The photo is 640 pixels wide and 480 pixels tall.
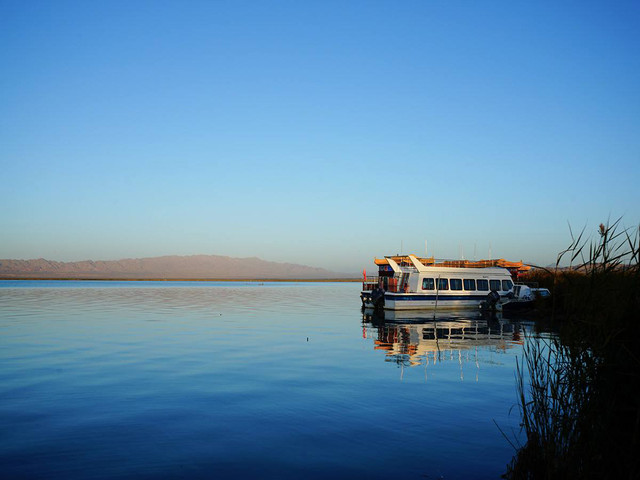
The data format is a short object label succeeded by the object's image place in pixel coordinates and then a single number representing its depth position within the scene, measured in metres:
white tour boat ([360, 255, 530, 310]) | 45.44
